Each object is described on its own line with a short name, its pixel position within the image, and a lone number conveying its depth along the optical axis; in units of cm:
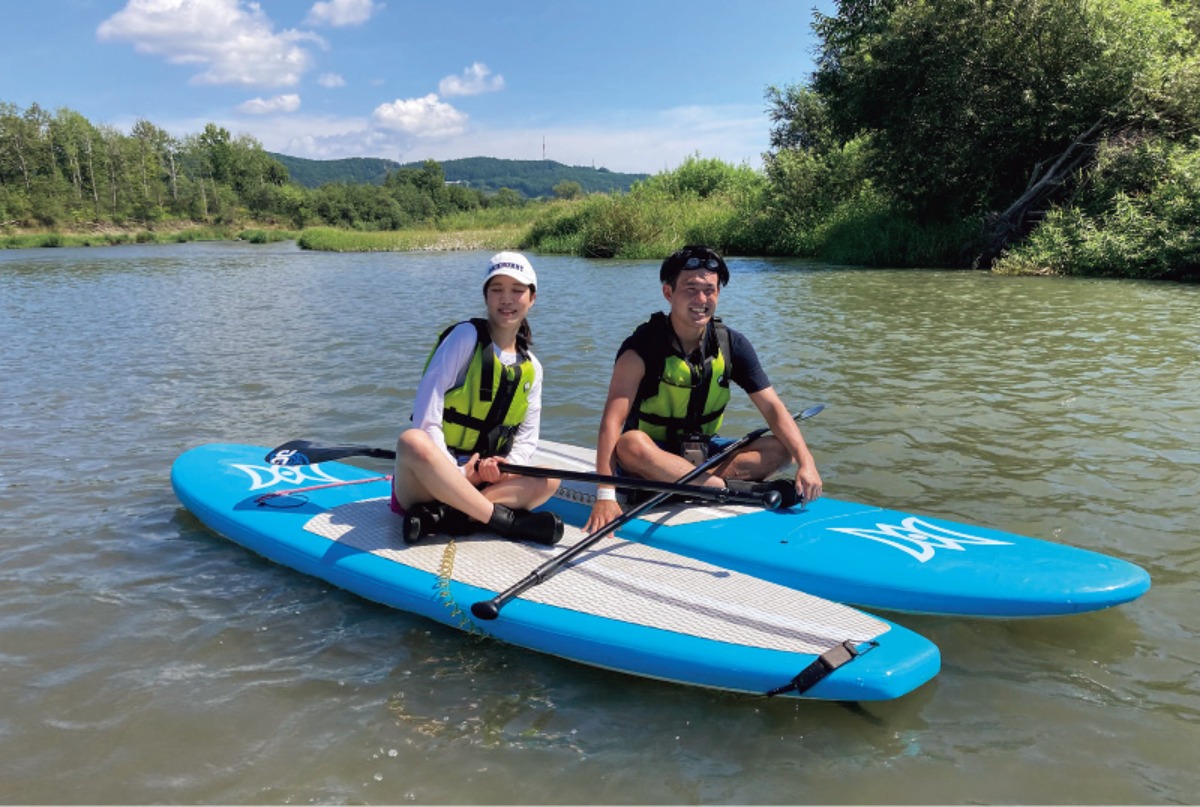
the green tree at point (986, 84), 1547
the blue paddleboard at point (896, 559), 289
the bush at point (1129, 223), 1351
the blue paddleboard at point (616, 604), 246
